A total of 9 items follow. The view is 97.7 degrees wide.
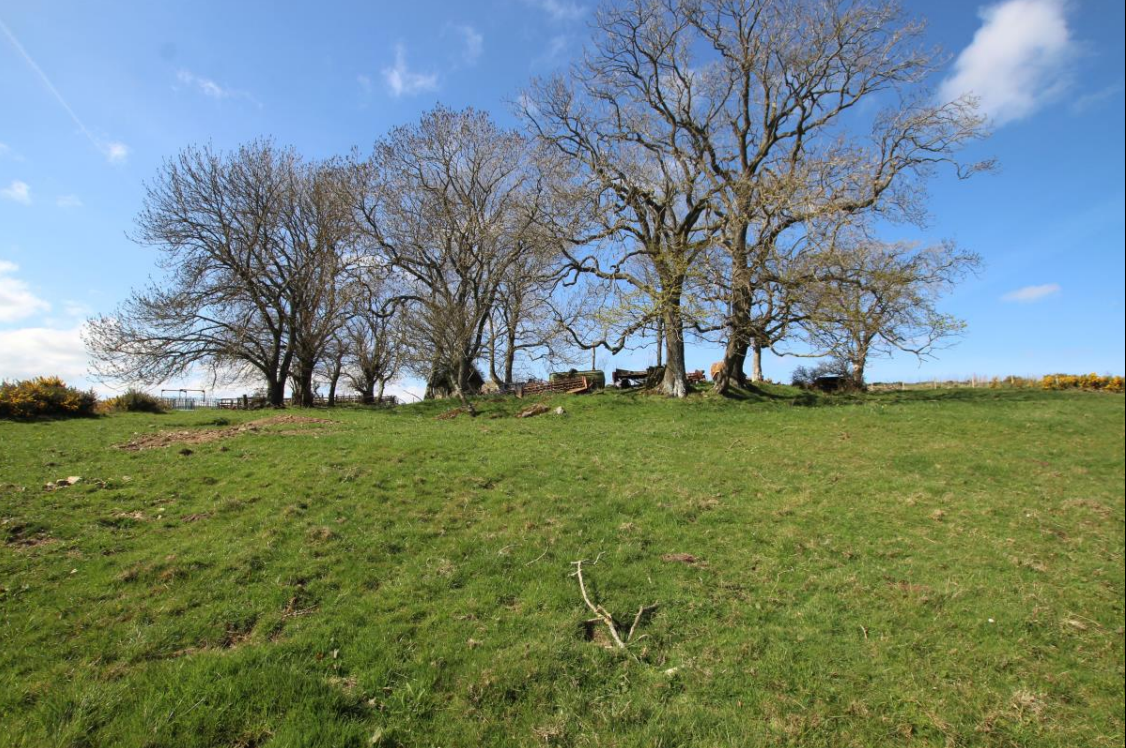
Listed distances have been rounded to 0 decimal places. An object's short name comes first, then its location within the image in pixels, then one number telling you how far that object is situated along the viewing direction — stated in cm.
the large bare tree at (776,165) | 1927
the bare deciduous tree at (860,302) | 1964
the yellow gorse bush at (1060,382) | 1823
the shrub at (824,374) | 2862
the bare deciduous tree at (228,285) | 2764
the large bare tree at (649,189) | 2241
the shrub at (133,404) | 2566
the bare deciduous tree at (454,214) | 3225
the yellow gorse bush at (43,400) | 1917
